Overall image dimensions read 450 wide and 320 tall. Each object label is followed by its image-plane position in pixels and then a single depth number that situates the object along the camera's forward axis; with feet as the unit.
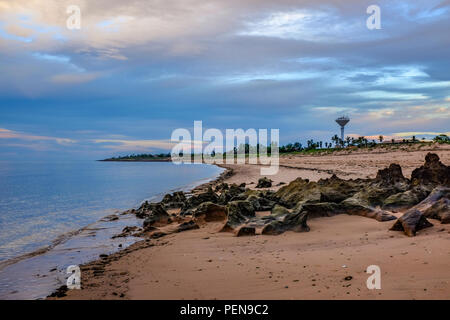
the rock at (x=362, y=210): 29.99
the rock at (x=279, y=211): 33.90
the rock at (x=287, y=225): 30.01
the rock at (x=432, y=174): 39.47
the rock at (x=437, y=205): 25.76
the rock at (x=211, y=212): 39.91
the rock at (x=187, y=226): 37.26
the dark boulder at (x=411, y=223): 24.12
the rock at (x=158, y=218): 42.19
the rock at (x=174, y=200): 57.52
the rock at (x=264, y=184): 74.33
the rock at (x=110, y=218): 52.48
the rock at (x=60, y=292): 19.99
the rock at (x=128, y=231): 39.22
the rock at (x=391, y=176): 41.73
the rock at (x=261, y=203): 42.88
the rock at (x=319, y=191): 39.24
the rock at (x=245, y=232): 30.76
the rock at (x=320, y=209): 34.47
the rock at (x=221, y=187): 75.67
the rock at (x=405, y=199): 32.78
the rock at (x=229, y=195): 51.41
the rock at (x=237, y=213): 33.58
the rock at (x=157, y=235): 35.68
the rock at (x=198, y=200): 51.11
